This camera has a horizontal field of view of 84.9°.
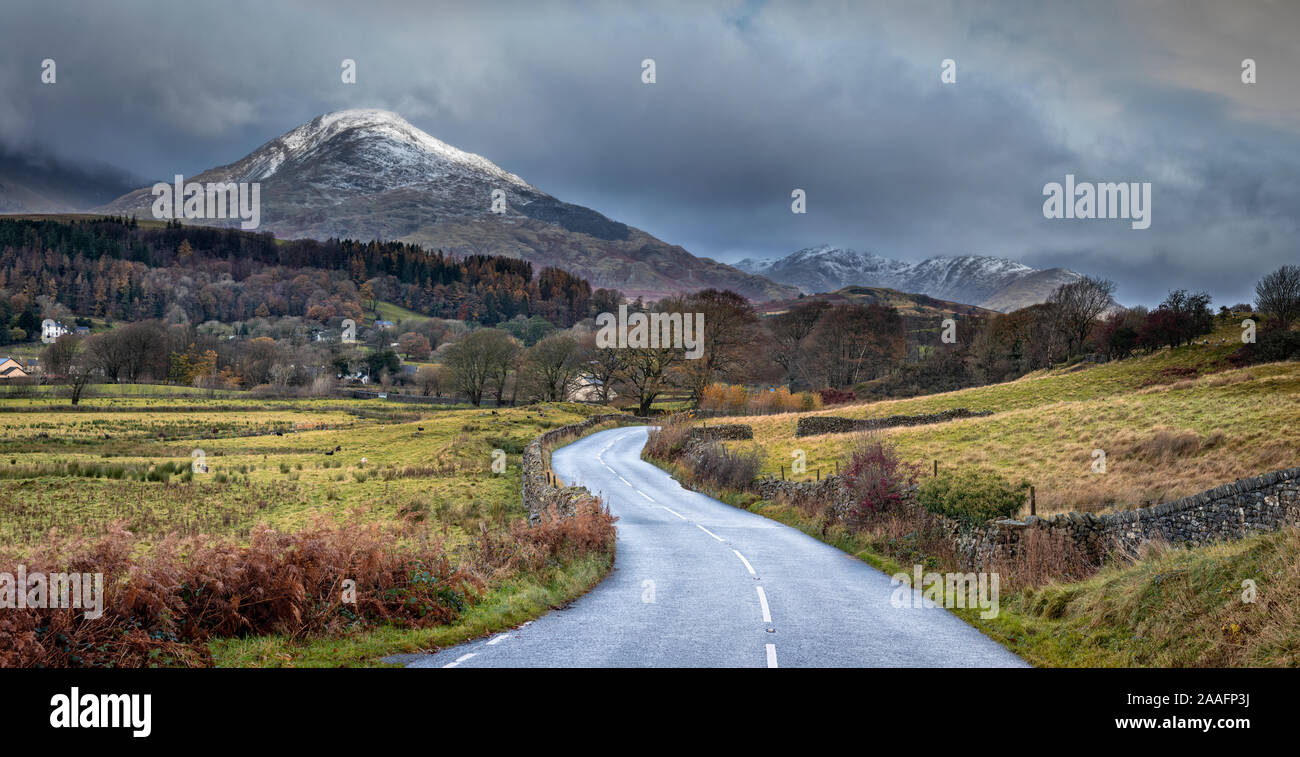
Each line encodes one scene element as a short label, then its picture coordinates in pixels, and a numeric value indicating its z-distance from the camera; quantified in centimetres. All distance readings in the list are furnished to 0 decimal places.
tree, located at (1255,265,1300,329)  5647
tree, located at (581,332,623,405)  8419
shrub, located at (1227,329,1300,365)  4750
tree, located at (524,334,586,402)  9138
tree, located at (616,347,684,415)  7538
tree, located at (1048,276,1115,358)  7625
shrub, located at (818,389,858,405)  7356
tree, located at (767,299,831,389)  9062
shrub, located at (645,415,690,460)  4350
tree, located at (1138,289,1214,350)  6394
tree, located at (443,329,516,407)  9569
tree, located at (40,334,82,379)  9201
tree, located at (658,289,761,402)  7281
